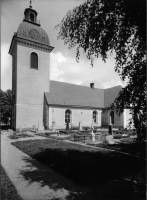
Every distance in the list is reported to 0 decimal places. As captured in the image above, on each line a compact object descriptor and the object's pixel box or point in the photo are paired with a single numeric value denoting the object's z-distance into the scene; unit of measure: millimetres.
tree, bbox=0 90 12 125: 30881
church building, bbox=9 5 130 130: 24375
